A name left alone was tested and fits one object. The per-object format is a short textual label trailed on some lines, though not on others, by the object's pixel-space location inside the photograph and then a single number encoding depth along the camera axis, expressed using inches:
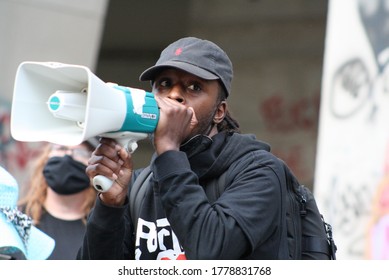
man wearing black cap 213.5
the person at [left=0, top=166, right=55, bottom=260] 262.7
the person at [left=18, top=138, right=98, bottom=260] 415.5
